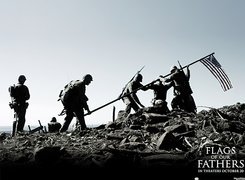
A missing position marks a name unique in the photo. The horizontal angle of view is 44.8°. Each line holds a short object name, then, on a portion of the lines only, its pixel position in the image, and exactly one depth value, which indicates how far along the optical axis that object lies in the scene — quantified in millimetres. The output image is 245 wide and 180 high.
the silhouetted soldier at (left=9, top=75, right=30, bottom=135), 10448
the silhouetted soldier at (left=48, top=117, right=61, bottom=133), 11766
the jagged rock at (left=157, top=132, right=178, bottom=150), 6074
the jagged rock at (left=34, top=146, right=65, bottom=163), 5500
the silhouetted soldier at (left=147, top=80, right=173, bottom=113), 11688
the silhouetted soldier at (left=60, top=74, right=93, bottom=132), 9609
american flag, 11766
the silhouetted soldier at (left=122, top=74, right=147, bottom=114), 11838
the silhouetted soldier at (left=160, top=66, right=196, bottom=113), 11492
